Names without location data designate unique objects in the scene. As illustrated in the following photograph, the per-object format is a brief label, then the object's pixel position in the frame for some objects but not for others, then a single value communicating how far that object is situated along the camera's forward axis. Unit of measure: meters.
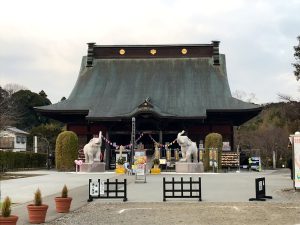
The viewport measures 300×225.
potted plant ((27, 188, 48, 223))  10.34
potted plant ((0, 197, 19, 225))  8.34
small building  59.88
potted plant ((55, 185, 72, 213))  12.18
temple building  38.28
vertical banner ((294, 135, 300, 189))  16.86
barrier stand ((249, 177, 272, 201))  14.70
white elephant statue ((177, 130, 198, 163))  32.59
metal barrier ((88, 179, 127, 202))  14.70
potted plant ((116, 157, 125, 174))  30.31
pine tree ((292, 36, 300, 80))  31.28
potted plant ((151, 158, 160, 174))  30.89
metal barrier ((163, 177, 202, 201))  14.57
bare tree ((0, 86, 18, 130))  41.46
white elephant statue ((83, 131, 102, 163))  34.09
